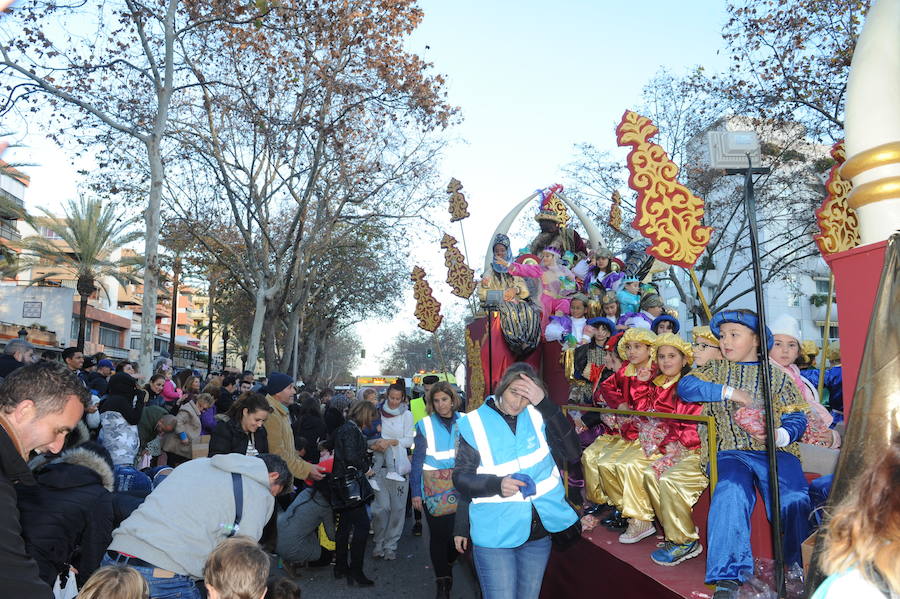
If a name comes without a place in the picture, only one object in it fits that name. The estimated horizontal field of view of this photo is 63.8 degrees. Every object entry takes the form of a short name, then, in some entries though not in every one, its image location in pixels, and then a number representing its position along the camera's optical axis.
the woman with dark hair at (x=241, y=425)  5.59
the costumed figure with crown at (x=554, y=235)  10.60
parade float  2.51
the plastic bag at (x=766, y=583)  3.64
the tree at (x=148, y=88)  14.62
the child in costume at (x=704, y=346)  4.77
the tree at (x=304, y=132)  16.64
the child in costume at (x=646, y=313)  7.94
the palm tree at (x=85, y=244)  31.97
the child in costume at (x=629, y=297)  8.59
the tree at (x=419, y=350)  65.94
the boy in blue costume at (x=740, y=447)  3.71
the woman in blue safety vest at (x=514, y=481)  3.93
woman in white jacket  8.40
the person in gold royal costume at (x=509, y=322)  8.91
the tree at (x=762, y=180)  19.11
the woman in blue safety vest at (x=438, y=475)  6.18
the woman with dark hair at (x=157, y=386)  10.84
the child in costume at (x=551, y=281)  9.33
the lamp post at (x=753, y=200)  3.48
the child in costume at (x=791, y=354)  4.80
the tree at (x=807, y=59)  14.55
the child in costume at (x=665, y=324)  6.71
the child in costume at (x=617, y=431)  5.27
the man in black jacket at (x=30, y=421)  2.06
